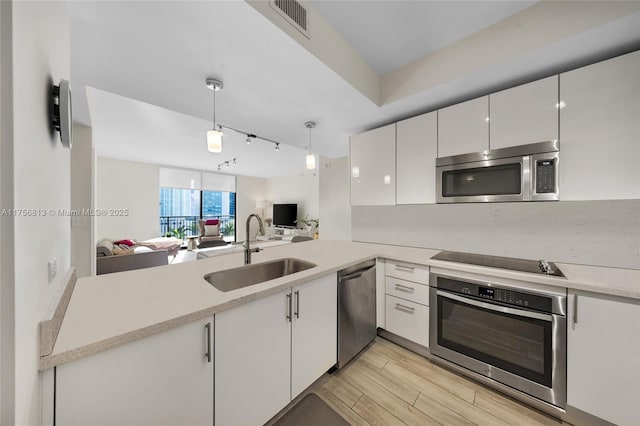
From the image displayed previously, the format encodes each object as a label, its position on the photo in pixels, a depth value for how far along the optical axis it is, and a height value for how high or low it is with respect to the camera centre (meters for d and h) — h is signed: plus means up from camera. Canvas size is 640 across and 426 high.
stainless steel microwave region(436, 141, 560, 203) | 1.52 +0.28
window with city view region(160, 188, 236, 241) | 7.35 +0.07
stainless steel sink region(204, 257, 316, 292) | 1.51 -0.47
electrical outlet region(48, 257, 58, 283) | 0.82 -0.22
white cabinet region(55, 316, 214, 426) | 0.72 -0.62
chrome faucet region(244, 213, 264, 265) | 1.72 -0.32
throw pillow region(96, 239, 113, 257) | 3.43 -0.60
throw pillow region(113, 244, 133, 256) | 3.88 -0.73
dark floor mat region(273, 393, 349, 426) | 1.32 -1.26
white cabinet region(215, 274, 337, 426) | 1.04 -0.77
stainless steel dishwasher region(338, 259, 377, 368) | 1.72 -0.82
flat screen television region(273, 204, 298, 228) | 7.79 -0.11
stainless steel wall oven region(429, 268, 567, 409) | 1.35 -0.83
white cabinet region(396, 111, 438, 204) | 2.04 +0.51
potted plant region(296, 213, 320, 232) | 6.96 -0.35
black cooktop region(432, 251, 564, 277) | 1.51 -0.41
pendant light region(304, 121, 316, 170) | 2.47 +0.64
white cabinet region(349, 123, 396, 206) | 2.33 +0.50
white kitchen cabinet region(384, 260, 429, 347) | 1.87 -0.79
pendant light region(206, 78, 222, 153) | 1.95 +0.64
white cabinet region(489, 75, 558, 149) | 1.52 +0.70
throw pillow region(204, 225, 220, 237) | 7.29 -0.60
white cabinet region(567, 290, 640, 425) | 1.16 -0.81
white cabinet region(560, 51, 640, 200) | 1.31 +0.50
